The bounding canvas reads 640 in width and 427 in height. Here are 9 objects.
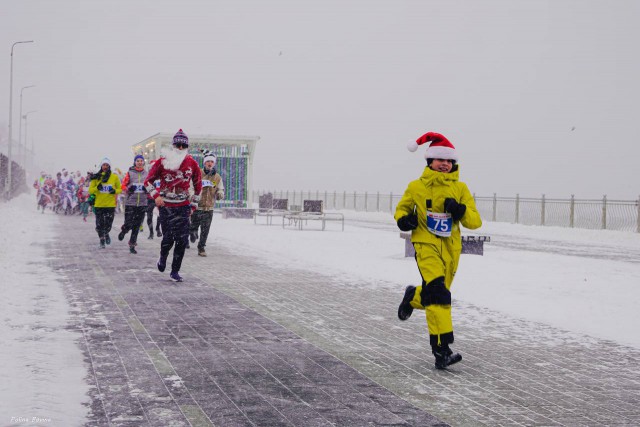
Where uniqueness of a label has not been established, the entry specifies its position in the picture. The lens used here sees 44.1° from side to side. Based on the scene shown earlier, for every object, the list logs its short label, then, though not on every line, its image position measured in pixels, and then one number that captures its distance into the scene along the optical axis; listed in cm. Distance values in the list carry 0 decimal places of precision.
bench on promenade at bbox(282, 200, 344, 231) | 2853
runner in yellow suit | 620
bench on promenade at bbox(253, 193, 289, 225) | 3291
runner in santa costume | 1161
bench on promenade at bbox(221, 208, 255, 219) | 3505
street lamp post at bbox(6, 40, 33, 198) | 4737
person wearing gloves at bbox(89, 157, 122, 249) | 1617
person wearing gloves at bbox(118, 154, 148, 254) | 1645
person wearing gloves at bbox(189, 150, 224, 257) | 1584
